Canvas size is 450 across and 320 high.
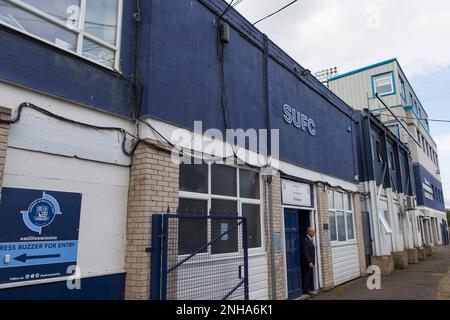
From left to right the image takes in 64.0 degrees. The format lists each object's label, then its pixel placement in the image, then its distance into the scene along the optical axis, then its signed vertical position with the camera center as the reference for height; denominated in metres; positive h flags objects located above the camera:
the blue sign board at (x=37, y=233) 4.00 +0.07
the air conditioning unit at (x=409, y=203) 19.59 +1.79
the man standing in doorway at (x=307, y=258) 9.50 -0.54
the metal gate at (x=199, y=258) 5.18 -0.32
